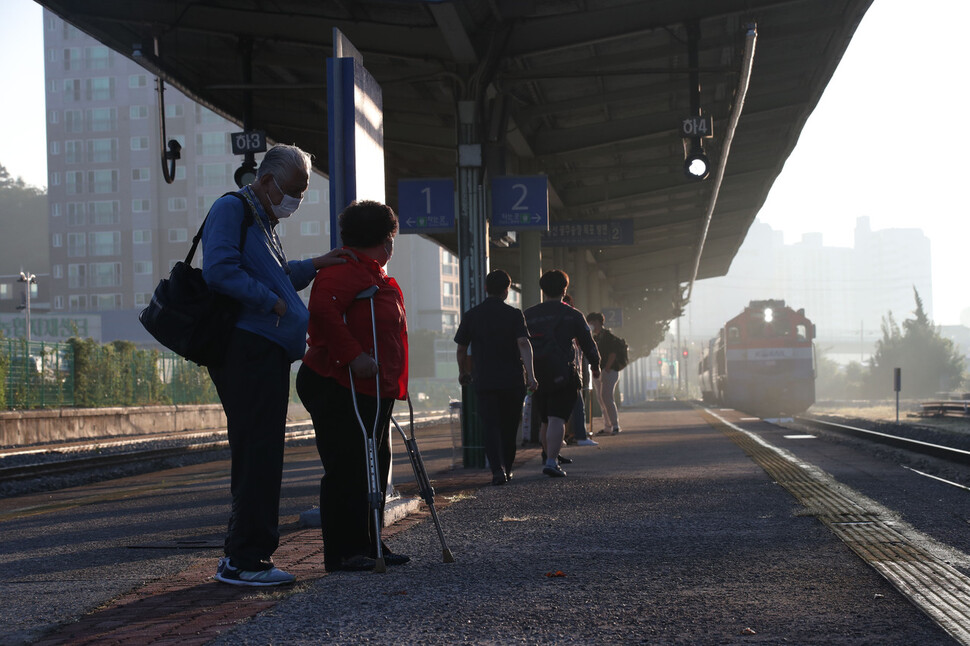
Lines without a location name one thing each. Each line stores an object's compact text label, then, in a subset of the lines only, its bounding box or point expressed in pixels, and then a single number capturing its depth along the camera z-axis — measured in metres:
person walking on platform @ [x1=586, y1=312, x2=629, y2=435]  16.59
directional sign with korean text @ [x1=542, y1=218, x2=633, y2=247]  21.19
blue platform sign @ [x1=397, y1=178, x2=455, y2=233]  13.31
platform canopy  13.16
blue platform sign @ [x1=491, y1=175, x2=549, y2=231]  14.43
